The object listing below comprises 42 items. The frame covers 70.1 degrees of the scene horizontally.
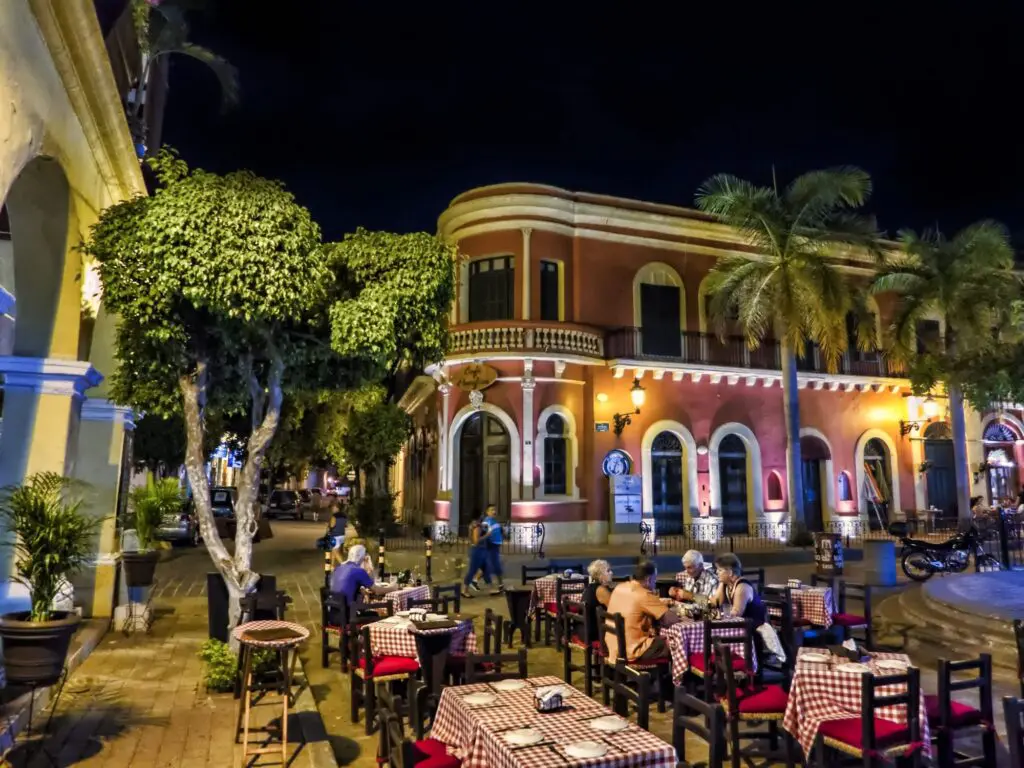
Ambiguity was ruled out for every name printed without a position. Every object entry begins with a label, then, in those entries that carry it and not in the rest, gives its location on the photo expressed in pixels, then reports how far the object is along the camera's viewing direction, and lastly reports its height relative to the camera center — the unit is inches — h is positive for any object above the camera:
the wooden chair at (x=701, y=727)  144.2 -46.2
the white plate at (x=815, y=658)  197.7 -43.2
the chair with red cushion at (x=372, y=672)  250.5 -60.2
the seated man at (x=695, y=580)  315.3 -35.2
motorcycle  572.0 -44.7
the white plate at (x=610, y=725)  148.5 -46.3
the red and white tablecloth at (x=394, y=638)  258.8 -50.0
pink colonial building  745.6 +109.1
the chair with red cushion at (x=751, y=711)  205.5 -60.5
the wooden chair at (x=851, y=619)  307.6 -52.7
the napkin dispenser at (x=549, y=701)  161.5 -44.9
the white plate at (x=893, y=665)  195.8 -44.3
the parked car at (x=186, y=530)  890.0 -44.2
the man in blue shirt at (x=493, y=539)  513.3 -29.6
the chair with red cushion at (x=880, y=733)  167.6 -55.4
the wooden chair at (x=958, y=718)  181.2 -55.2
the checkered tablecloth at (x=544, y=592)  364.2 -47.4
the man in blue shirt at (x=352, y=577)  326.0 -36.2
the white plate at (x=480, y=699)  166.4 -46.3
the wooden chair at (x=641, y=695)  165.9 -45.9
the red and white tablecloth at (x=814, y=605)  315.3 -46.0
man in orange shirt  259.1 -43.5
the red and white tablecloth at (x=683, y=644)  249.4 -49.7
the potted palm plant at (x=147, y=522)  372.5 -14.1
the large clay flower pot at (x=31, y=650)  200.7 -42.9
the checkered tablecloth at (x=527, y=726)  136.0 -47.3
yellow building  235.3 +111.8
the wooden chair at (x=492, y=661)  186.2 -43.4
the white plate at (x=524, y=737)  141.8 -46.8
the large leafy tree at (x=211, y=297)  263.0 +72.9
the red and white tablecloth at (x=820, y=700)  187.2 -51.8
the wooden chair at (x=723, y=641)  227.9 -46.5
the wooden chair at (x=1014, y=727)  139.9 -44.2
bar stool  207.2 -43.4
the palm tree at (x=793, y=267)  705.6 +226.8
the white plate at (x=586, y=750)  134.3 -46.6
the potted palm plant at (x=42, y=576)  201.8 -23.4
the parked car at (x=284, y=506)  1608.1 -24.7
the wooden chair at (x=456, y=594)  333.4 -45.1
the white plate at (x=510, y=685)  176.6 -45.4
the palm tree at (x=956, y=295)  750.5 +211.8
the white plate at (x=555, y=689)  165.3 -44.4
